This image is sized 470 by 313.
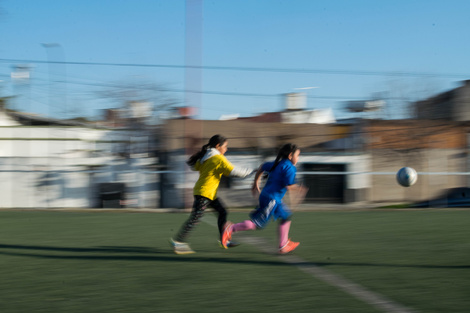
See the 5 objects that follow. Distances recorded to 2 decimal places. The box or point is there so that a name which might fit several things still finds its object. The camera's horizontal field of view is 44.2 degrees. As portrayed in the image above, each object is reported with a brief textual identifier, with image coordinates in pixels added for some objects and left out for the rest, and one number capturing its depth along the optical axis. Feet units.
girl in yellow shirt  23.99
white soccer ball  45.06
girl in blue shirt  23.58
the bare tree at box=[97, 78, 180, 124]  99.66
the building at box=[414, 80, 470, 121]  114.52
